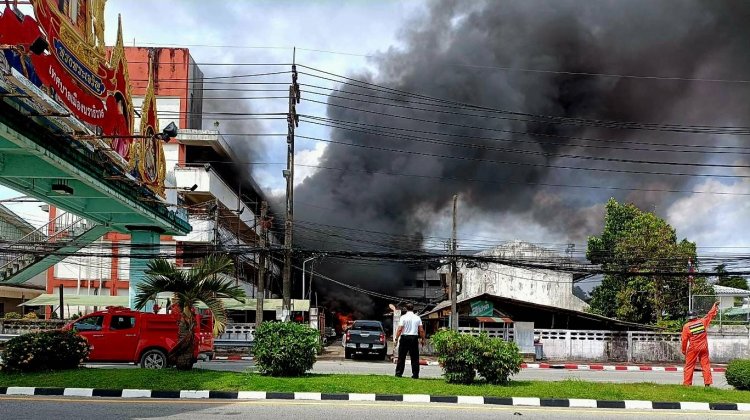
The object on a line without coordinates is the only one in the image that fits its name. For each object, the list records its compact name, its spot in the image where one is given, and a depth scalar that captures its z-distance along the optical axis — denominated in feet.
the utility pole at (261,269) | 90.43
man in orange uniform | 43.96
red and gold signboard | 42.96
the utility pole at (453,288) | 89.40
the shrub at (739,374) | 40.73
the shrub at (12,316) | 104.59
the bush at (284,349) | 41.27
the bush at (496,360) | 39.99
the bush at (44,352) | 40.60
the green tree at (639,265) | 124.06
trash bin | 91.25
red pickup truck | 52.52
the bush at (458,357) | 39.73
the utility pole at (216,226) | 104.48
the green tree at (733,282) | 211.96
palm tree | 43.34
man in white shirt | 43.69
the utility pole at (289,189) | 82.33
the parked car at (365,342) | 83.87
